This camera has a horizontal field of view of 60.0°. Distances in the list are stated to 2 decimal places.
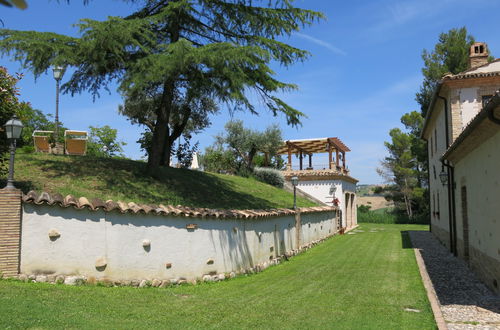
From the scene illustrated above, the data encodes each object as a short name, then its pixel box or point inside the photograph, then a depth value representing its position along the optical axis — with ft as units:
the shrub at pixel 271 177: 98.48
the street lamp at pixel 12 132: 25.57
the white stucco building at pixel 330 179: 98.58
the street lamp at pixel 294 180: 61.88
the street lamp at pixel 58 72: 40.07
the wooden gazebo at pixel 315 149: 102.12
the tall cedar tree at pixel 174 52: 37.42
